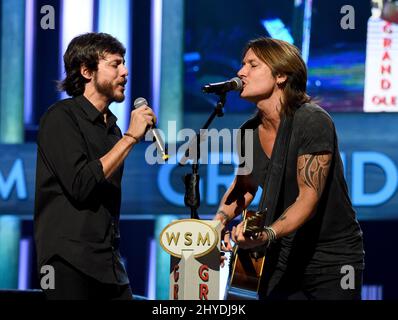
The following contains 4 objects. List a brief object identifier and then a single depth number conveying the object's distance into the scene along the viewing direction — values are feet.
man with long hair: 18.80
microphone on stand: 19.32
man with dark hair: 18.42
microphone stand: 18.21
